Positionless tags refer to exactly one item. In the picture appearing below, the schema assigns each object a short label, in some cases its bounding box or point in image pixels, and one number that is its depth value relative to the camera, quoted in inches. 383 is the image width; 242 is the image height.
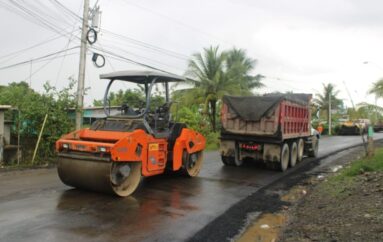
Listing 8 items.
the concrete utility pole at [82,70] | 543.5
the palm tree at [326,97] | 1934.1
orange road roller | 279.7
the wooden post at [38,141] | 477.5
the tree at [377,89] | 676.7
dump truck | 453.4
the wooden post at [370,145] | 519.2
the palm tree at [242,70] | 1023.6
